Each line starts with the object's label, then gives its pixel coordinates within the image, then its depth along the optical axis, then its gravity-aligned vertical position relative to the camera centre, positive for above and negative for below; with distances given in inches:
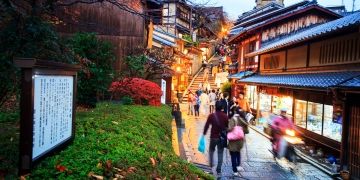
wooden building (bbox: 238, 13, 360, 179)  435.8 -2.9
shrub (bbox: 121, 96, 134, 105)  646.5 -37.6
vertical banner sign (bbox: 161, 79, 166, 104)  1017.5 -16.2
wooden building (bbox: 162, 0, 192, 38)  1625.2 +322.2
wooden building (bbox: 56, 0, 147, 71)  807.1 +141.7
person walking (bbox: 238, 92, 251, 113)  823.2 -55.3
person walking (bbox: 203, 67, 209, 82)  1969.5 +48.2
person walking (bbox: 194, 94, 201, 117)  1144.8 -78.5
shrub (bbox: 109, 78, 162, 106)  665.0 -17.8
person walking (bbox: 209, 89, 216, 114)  1185.7 -59.2
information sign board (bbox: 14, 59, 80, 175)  165.3 -16.8
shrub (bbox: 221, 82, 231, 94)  1540.2 -18.5
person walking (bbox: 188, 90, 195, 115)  1175.2 -78.6
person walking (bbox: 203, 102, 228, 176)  399.9 -53.3
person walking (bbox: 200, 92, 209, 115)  1138.6 -71.2
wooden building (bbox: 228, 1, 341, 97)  1015.6 +185.1
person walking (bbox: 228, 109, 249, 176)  409.7 -78.3
